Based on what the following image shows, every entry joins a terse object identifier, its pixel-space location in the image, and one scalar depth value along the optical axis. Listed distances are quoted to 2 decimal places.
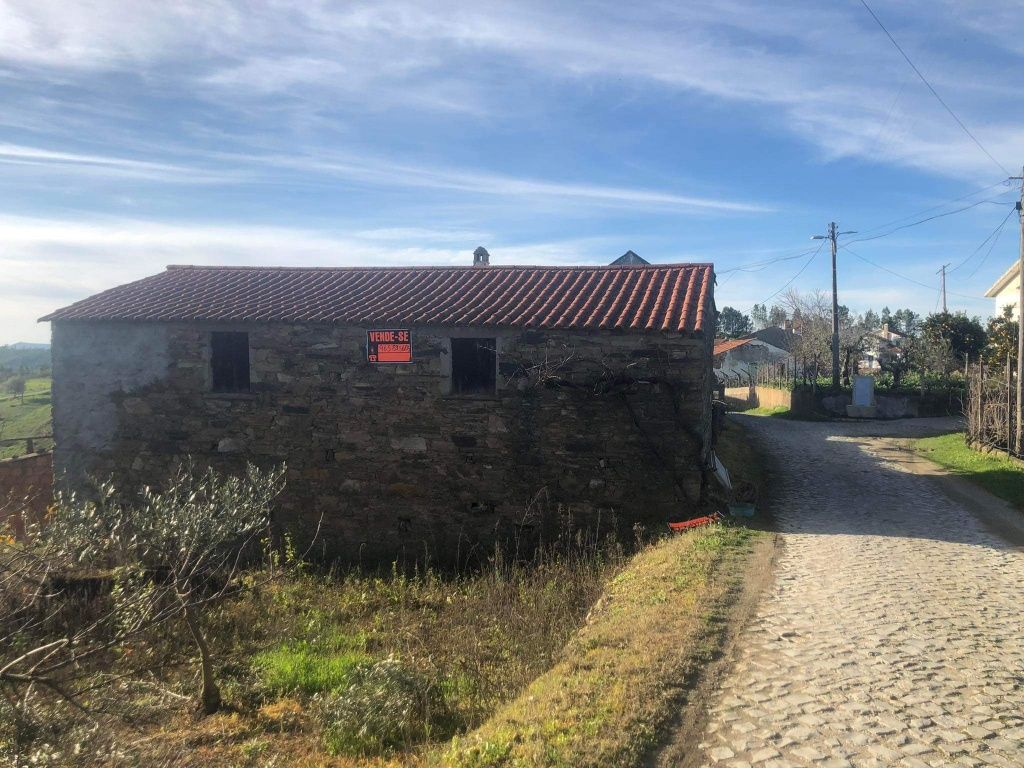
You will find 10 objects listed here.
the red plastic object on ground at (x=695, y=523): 9.75
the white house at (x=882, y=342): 47.38
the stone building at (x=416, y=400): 10.51
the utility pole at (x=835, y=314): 27.55
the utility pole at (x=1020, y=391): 14.35
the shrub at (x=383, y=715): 5.41
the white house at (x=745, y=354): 45.27
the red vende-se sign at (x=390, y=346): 11.16
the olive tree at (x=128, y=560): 4.71
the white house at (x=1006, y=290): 30.67
